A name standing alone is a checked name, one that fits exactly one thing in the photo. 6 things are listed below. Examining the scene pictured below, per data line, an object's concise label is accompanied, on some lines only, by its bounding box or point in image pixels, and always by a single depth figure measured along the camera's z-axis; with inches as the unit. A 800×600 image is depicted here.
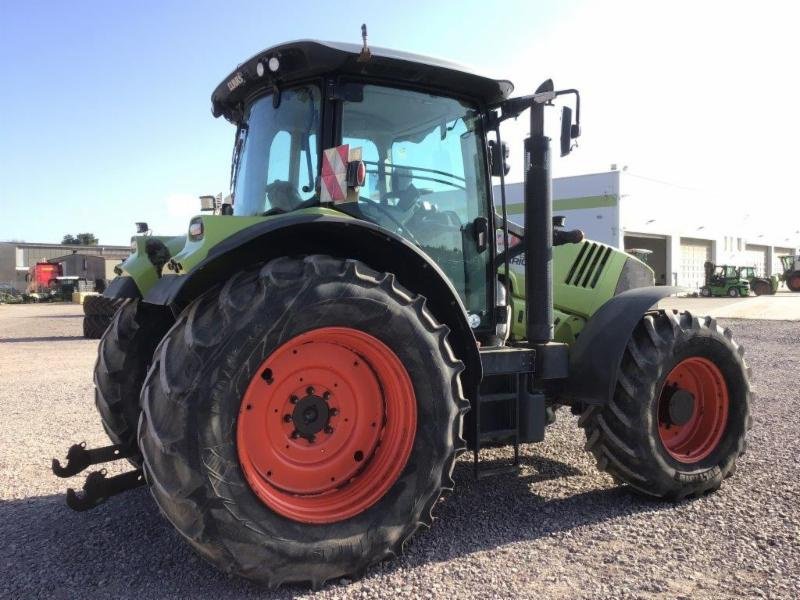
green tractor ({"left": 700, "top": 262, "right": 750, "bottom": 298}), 1422.2
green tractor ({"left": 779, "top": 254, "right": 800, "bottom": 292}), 1633.9
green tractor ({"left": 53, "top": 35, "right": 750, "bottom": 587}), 101.7
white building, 1403.8
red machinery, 1809.8
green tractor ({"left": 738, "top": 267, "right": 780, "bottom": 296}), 1508.4
